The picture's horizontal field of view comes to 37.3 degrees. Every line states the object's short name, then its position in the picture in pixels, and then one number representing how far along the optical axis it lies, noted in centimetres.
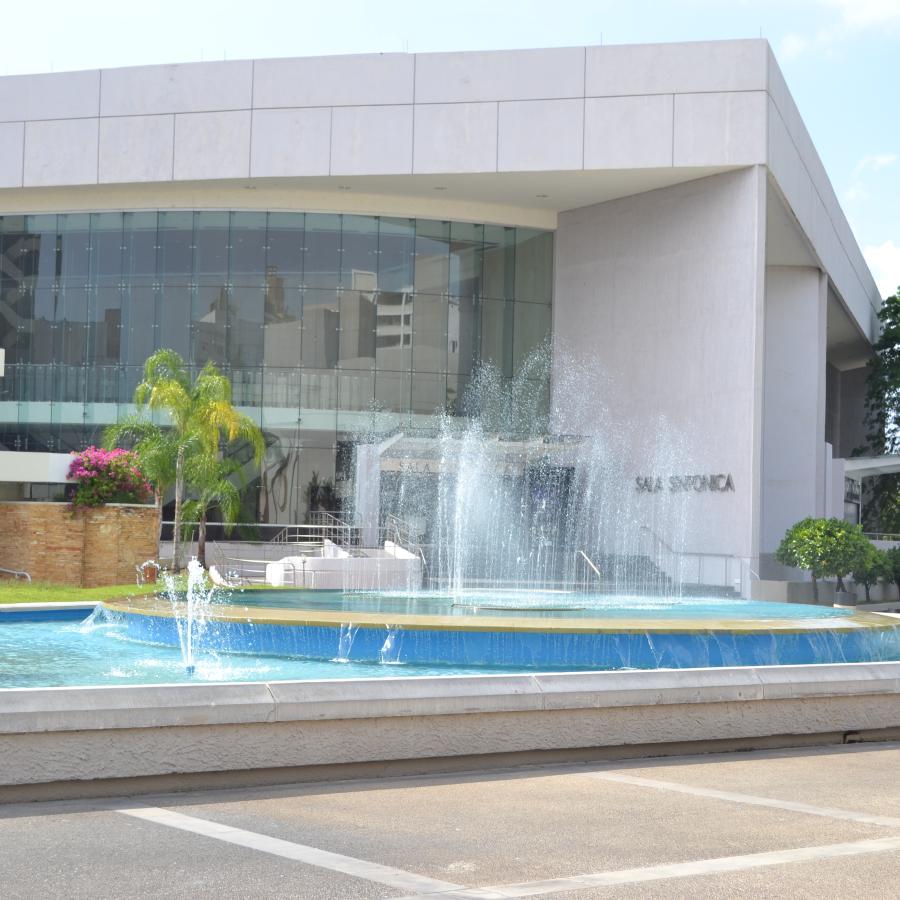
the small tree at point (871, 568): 3194
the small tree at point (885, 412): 5028
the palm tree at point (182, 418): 3077
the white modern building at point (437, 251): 3384
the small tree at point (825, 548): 3142
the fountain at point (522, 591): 1414
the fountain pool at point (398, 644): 1360
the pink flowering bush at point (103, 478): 2464
